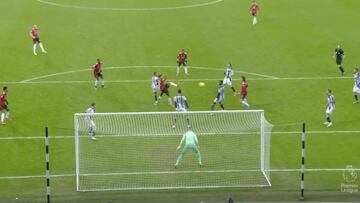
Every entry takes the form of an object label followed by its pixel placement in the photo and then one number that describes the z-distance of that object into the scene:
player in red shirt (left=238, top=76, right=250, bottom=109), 41.00
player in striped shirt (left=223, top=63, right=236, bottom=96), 43.03
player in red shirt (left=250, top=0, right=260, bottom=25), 60.72
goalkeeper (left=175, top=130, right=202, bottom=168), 31.34
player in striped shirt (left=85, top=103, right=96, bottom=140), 33.12
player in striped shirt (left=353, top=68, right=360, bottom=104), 42.62
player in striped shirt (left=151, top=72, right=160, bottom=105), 42.79
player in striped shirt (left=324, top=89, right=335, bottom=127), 38.72
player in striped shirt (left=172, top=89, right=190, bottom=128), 38.88
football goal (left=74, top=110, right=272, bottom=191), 31.78
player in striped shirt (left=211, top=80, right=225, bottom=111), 40.53
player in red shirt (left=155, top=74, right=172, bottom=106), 41.62
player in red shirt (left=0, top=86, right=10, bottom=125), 39.28
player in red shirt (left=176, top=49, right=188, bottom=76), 47.56
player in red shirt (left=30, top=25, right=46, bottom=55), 52.55
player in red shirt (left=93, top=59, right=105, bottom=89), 44.72
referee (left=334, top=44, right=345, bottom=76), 48.31
